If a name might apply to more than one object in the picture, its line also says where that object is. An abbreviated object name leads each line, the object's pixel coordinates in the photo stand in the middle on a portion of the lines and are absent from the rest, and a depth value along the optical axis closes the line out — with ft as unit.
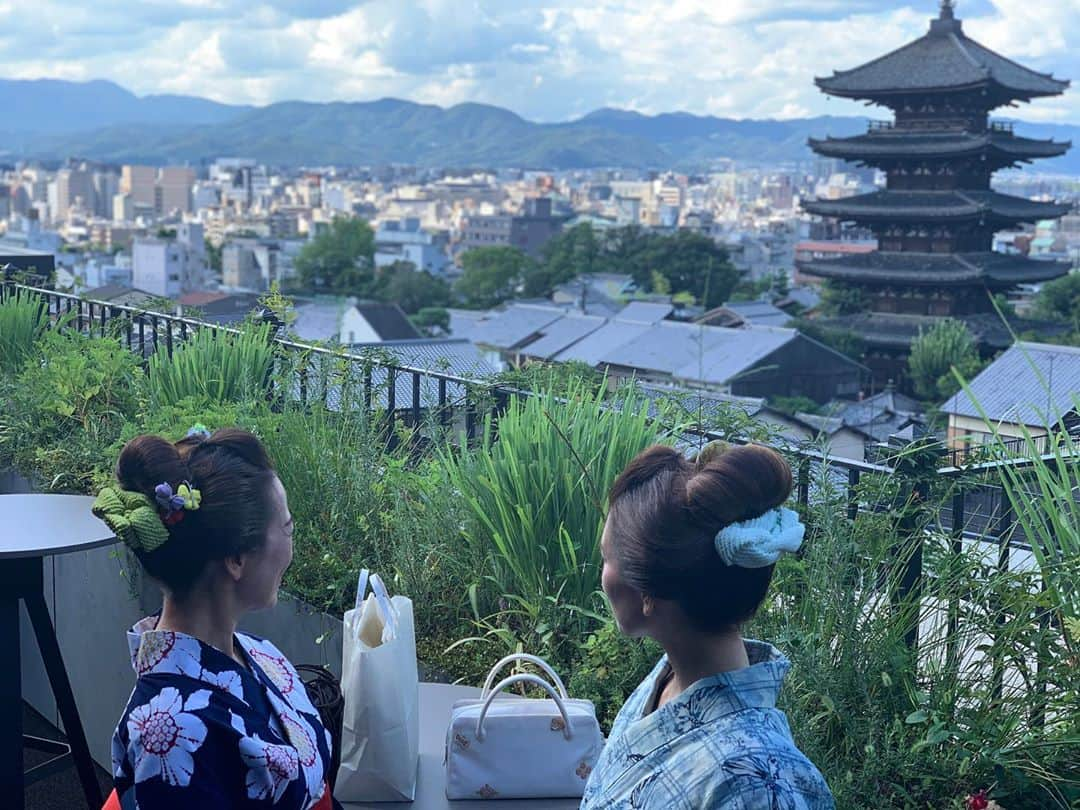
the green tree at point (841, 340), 146.92
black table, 8.41
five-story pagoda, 132.77
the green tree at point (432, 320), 218.59
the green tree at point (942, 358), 122.31
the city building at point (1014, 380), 97.55
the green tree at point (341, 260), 300.20
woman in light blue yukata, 4.44
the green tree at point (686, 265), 240.32
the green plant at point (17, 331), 17.62
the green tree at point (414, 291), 270.05
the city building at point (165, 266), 317.22
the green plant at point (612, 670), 8.30
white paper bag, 6.79
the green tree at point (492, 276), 280.92
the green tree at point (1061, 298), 163.84
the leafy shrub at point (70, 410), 13.76
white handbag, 6.59
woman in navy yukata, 5.51
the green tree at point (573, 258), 276.62
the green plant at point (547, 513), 9.13
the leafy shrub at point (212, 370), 13.74
